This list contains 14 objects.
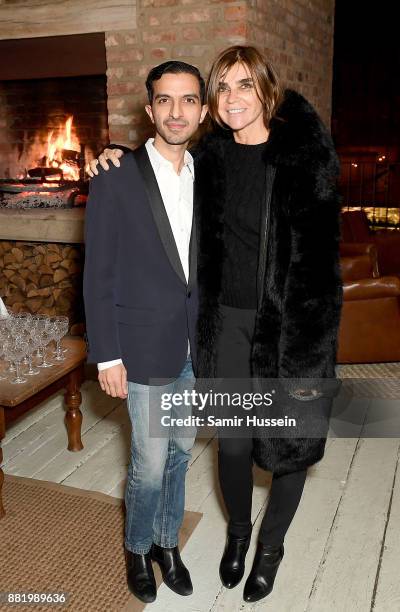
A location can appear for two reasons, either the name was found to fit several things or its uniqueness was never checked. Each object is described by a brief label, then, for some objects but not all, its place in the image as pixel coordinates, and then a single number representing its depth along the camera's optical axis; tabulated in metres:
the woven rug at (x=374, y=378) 3.67
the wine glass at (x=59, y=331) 2.81
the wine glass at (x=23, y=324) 2.71
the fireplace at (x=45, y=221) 4.02
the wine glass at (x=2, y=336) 2.60
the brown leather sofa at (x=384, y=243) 5.20
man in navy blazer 1.75
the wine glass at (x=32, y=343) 2.66
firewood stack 4.14
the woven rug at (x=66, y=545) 2.02
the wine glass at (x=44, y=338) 2.74
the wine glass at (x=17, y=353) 2.56
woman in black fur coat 1.73
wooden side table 2.43
